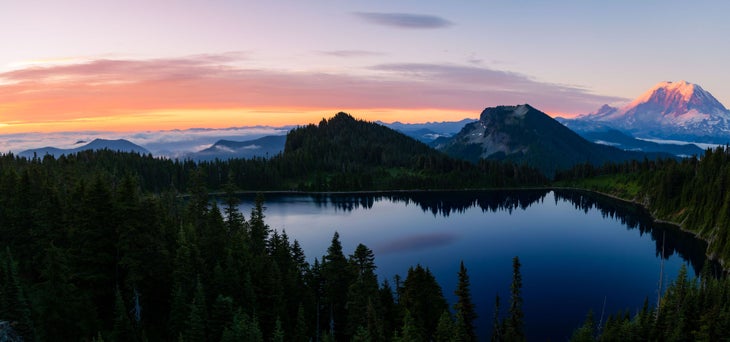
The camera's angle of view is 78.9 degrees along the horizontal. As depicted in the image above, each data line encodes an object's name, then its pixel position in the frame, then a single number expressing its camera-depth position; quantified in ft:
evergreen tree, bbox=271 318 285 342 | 155.63
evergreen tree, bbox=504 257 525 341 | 209.87
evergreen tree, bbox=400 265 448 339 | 219.82
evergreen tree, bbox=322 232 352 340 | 241.14
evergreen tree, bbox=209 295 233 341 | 174.40
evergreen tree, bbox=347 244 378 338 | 205.87
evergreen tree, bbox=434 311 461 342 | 177.06
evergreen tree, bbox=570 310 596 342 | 201.57
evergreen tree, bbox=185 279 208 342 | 161.58
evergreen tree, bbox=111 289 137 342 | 161.68
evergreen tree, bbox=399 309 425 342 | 163.51
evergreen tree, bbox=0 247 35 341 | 145.59
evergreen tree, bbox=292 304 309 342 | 189.06
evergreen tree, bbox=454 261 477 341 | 207.51
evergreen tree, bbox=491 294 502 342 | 224.51
